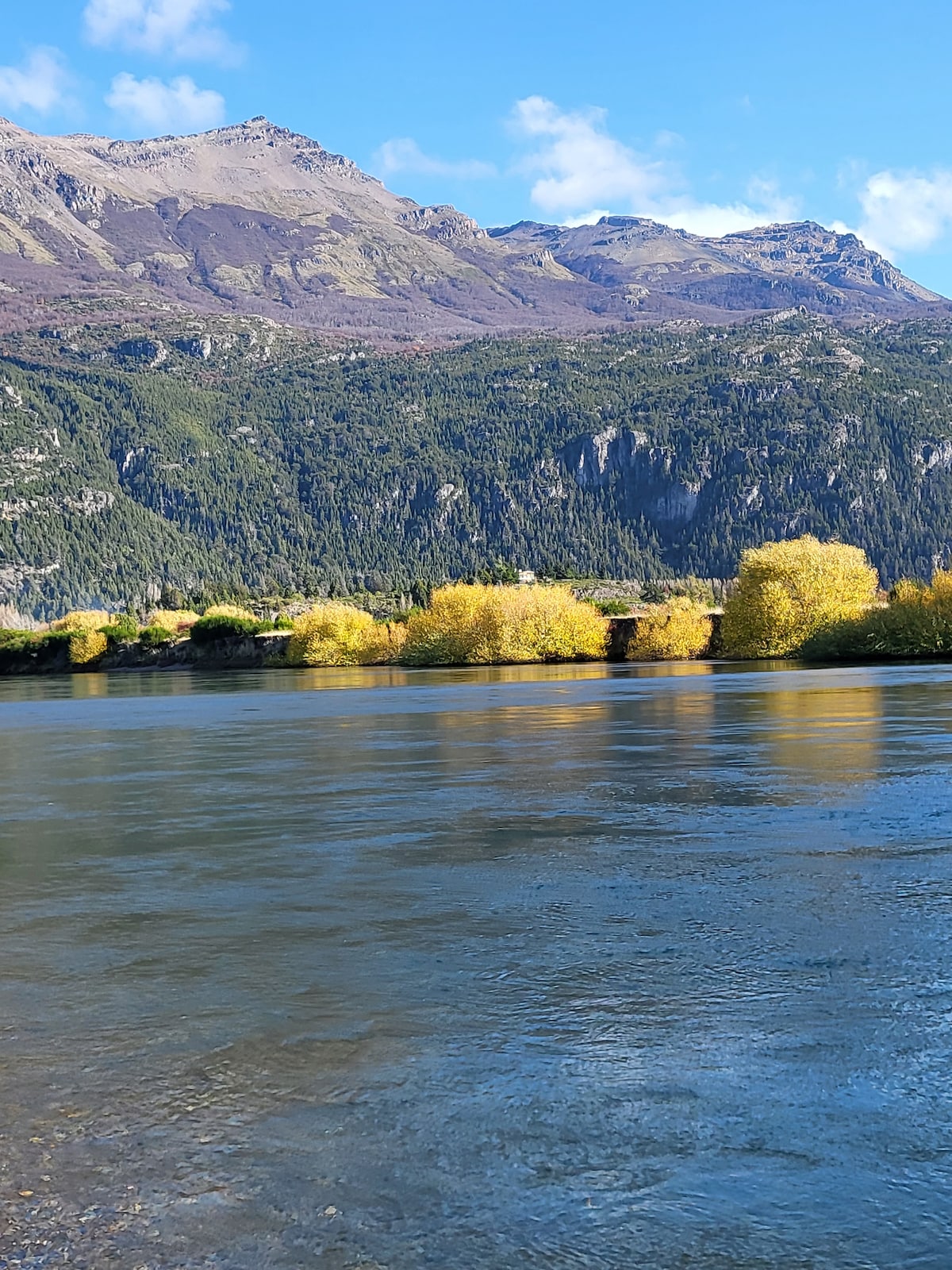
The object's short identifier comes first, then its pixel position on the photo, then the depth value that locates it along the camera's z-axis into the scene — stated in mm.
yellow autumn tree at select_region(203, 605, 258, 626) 161750
